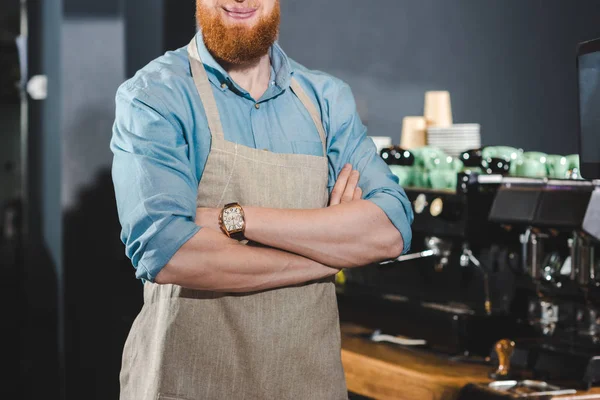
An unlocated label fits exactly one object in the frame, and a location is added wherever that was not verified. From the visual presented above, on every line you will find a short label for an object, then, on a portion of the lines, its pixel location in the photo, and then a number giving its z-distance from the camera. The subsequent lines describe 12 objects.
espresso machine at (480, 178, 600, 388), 2.59
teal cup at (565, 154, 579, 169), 2.96
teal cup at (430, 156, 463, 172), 3.32
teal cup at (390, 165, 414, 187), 3.41
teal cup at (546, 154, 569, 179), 3.01
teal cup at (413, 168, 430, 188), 3.34
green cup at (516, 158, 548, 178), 3.04
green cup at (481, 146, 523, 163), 3.17
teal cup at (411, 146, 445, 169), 3.35
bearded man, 1.79
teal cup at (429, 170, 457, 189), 3.26
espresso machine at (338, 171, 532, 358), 3.05
